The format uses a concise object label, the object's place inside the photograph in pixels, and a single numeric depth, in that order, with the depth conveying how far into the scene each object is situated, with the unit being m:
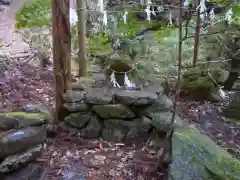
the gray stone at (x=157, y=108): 2.30
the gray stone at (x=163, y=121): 2.05
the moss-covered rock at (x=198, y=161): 1.62
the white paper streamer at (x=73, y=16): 2.36
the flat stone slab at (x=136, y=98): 2.24
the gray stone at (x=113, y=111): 2.27
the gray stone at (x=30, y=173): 1.91
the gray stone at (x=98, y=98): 2.28
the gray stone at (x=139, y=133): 2.26
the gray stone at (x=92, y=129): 2.32
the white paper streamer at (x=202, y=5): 1.74
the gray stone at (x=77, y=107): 2.33
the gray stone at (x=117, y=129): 2.29
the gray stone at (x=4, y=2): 7.67
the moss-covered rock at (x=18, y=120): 2.18
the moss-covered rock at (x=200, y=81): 3.25
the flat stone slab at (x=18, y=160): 1.91
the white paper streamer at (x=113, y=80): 2.44
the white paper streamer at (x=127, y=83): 2.46
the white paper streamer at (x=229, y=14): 2.54
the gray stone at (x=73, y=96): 2.34
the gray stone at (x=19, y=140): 1.98
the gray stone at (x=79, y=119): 2.34
